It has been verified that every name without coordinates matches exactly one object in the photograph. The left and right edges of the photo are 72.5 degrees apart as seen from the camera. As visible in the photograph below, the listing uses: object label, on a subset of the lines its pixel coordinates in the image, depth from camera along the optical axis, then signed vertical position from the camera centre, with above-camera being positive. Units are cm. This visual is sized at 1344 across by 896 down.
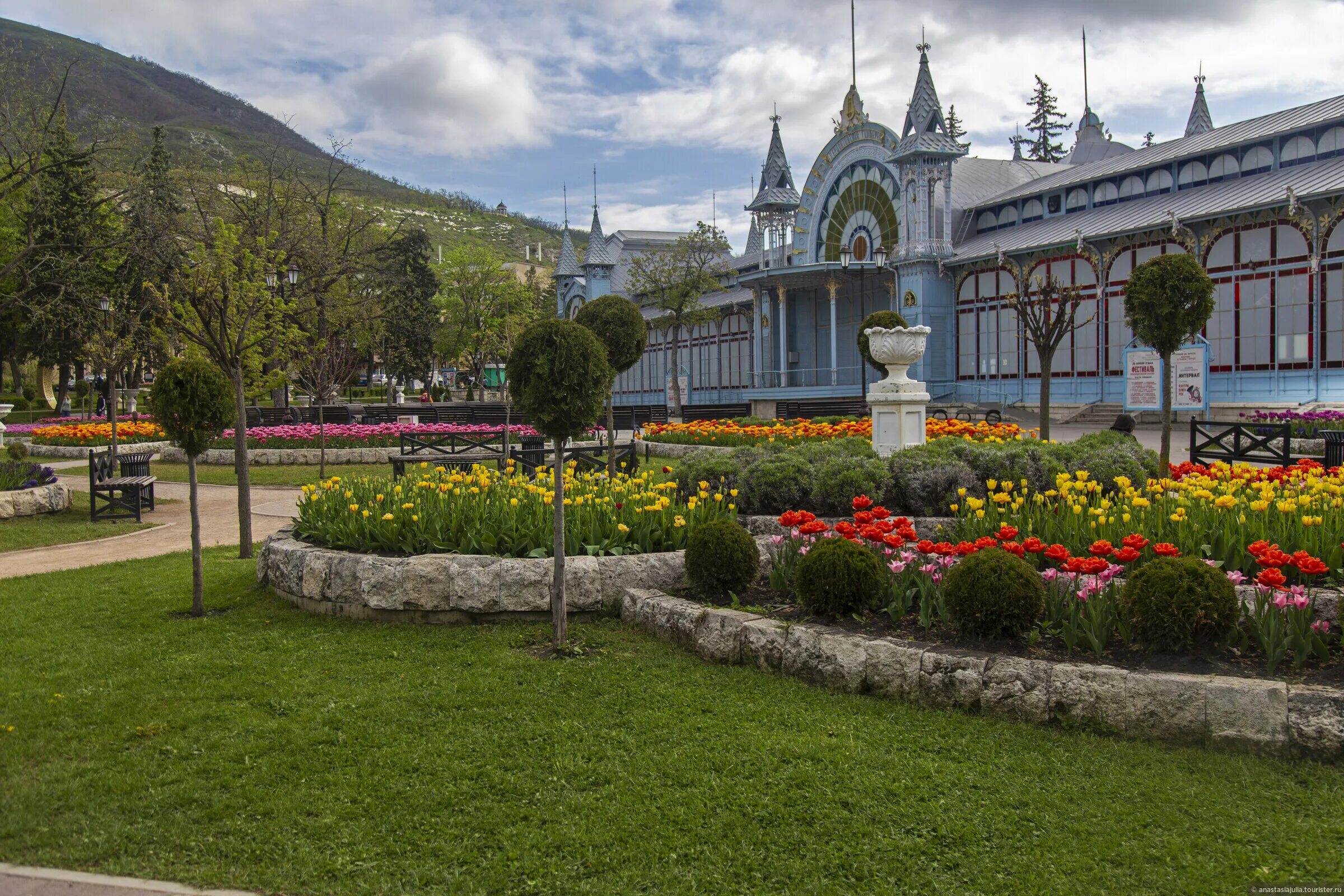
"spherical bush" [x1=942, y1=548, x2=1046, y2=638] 484 -106
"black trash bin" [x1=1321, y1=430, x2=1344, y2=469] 1181 -76
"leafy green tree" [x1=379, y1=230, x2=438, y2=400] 4822 +537
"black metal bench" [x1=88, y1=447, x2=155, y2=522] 1337 -117
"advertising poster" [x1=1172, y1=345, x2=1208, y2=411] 2112 +32
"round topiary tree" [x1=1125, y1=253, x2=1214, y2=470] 1123 +113
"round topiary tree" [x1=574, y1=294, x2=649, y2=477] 1215 +103
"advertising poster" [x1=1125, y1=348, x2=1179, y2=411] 2205 +31
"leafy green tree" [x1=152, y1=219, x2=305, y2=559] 980 +168
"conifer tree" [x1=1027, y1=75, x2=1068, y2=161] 6588 +1950
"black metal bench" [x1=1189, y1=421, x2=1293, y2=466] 1240 -78
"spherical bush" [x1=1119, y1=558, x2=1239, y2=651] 457 -107
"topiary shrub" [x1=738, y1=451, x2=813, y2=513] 893 -84
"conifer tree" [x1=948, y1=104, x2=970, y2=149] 6838 +2050
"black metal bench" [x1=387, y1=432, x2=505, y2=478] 1452 -85
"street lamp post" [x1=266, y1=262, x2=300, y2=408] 1856 +276
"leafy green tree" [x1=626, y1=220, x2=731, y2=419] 3962 +540
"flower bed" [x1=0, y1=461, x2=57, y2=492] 1405 -96
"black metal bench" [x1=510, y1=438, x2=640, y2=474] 1315 -80
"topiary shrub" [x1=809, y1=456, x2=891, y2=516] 879 -82
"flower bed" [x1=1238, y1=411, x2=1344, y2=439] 1680 -59
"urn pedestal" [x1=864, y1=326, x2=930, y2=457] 1123 +3
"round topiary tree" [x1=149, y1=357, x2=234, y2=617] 736 +5
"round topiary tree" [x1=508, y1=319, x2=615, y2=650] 586 +14
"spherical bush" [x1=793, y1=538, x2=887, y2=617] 550 -109
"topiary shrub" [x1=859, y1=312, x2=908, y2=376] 1595 +139
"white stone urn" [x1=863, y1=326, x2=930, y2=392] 1123 +59
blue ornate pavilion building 2308 +445
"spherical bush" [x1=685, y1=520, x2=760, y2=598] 624 -106
